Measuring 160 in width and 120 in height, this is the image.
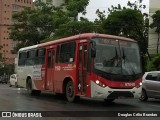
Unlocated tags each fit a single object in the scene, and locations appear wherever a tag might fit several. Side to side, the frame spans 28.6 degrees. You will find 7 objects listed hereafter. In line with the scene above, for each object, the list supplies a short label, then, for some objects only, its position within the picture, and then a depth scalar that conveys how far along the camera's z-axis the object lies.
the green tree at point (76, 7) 33.16
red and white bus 12.77
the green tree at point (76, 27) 30.06
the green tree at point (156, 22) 35.23
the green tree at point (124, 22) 36.04
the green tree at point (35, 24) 38.68
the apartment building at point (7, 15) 107.66
